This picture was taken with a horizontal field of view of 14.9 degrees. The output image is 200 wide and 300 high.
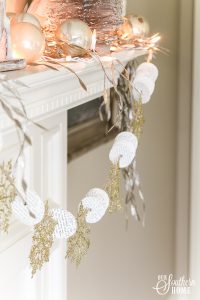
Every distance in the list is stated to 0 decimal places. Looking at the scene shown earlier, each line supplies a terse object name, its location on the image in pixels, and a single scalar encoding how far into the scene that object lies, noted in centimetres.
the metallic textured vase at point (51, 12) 178
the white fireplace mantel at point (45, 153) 155
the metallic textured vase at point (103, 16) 184
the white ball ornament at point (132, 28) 205
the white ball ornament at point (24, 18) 158
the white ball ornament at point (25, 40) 153
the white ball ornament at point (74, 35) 168
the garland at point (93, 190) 150
